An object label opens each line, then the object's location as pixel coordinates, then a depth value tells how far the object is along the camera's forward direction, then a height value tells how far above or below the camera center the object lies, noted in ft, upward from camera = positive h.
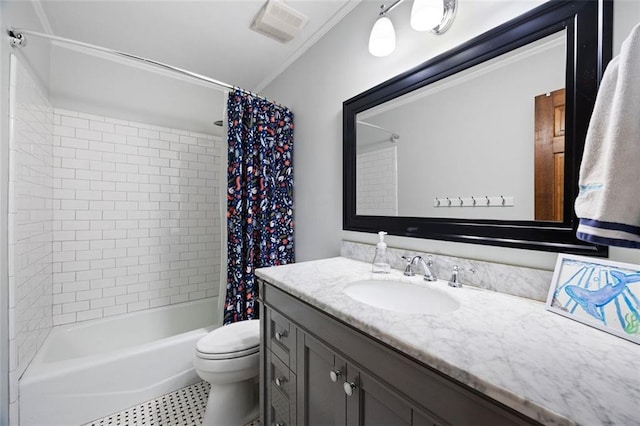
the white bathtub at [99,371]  4.41 -3.22
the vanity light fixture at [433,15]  3.42 +2.72
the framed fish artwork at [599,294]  1.93 -0.66
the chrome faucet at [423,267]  3.53 -0.76
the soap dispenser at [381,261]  3.94 -0.75
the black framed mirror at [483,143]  2.55 +0.98
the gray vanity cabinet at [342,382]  1.69 -1.49
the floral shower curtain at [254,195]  5.96 +0.44
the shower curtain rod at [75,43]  4.22 +2.99
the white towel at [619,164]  1.70 +0.35
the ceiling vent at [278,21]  4.99 +3.98
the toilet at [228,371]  4.43 -2.78
